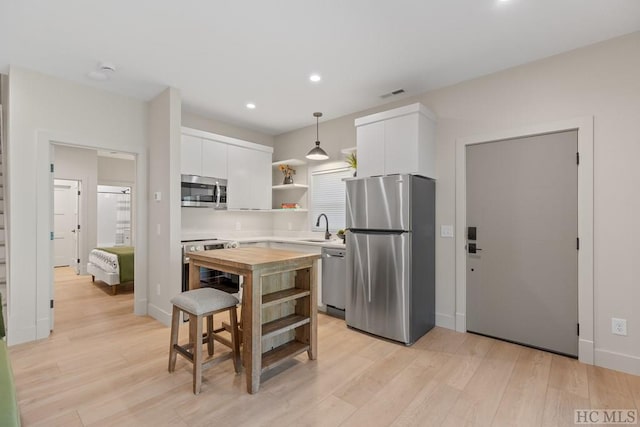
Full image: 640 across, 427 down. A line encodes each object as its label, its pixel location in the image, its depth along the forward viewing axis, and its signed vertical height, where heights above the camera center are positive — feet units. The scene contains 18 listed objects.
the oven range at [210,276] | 11.86 -2.49
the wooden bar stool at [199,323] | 7.09 -2.73
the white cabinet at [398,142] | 10.32 +2.56
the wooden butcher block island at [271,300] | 7.17 -2.20
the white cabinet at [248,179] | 15.08 +1.83
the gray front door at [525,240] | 8.98 -0.86
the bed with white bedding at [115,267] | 16.08 -2.88
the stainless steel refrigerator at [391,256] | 9.92 -1.46
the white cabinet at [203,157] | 13.15 +2.57
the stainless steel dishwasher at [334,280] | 12.22 -2.73
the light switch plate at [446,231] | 11.12 -0.64
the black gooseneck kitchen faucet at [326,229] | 14.80 -0.73
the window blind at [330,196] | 15.12 +0.88
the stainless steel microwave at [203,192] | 13.08 +1.00
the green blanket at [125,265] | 16.15 -2.73
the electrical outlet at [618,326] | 8.12 -3.05
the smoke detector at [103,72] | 9.78 +4.78
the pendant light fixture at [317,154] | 13.34 +2.62
